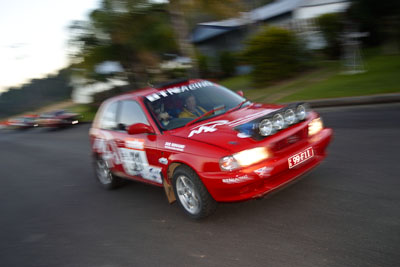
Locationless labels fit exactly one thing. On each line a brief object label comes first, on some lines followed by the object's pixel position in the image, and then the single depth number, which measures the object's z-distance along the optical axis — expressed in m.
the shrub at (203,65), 24.39
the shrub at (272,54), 15.53
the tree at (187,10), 16.64
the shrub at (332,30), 16.91
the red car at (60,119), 22.45
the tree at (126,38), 18.78
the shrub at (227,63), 24.77
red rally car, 4.03
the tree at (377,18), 14.50
